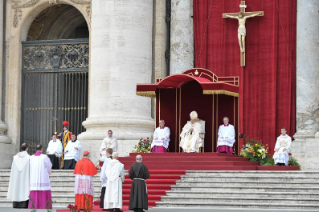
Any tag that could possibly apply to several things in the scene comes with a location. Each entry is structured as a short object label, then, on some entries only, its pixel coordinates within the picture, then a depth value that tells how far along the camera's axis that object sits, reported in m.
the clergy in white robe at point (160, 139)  25.19
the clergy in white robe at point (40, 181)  20.78
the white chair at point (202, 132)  25.04
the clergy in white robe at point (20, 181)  21.12
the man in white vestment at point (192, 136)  24.72
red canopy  24.38
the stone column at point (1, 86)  29.50
